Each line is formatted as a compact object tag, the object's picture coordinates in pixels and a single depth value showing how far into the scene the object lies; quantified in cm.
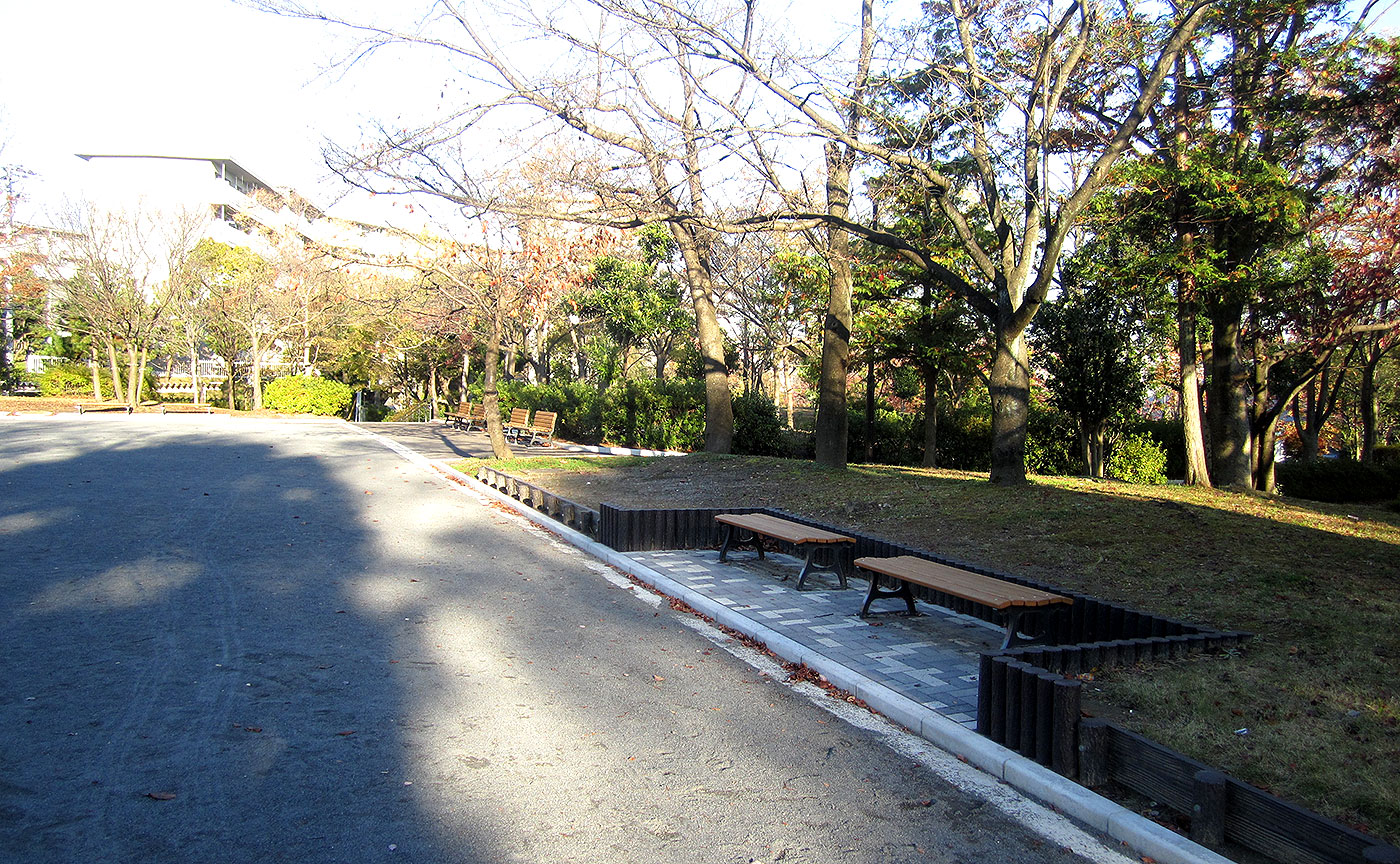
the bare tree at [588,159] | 1053
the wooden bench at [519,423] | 2362
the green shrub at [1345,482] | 2042
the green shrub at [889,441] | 2370
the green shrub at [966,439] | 2288
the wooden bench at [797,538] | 788
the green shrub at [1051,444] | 2125
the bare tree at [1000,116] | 1024
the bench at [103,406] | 2955
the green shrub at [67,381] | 3762
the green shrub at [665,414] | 2195
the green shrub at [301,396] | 3641
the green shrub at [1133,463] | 2006
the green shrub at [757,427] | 2233
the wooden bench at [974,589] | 559
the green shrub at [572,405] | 2450
